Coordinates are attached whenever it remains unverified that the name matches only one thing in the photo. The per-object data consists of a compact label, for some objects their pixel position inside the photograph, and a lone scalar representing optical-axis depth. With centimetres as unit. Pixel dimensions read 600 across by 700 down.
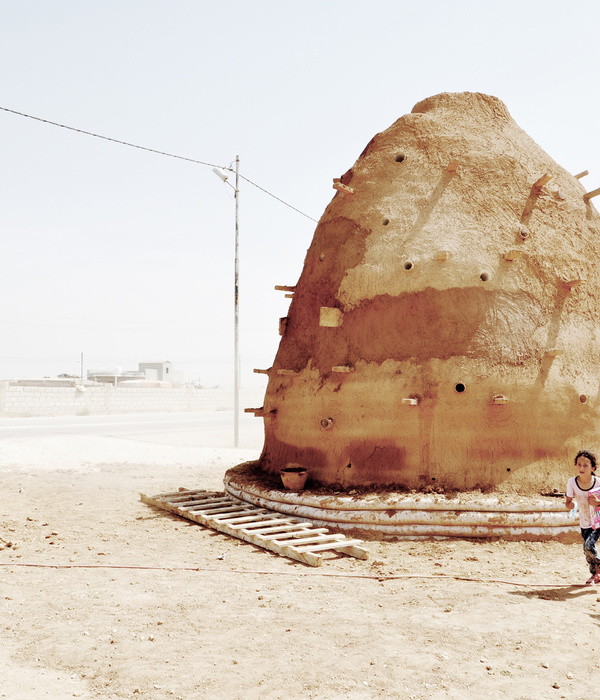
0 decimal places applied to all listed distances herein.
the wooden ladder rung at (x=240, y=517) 645
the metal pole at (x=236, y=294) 1563
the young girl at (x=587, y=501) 469
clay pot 662
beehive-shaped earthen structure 612
